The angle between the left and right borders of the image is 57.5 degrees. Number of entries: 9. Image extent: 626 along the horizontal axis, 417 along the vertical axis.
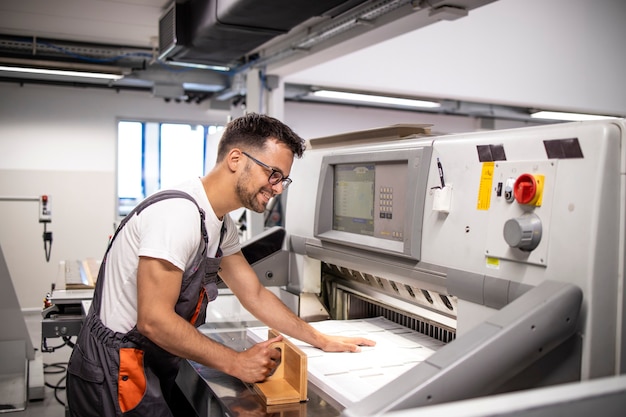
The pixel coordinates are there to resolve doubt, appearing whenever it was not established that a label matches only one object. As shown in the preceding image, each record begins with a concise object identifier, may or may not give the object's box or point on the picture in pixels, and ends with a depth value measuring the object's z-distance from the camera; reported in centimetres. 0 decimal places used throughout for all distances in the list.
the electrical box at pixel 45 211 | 528
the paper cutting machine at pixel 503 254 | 106
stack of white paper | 140
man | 148
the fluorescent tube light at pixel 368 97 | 601
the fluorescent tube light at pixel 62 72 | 536
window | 768
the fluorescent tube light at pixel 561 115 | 667
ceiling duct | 298
